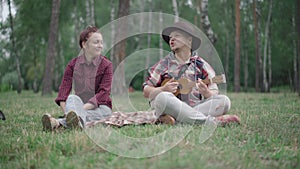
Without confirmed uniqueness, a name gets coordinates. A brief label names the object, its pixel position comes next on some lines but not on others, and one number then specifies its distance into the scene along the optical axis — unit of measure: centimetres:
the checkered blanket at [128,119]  427
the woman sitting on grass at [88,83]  432
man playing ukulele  414
